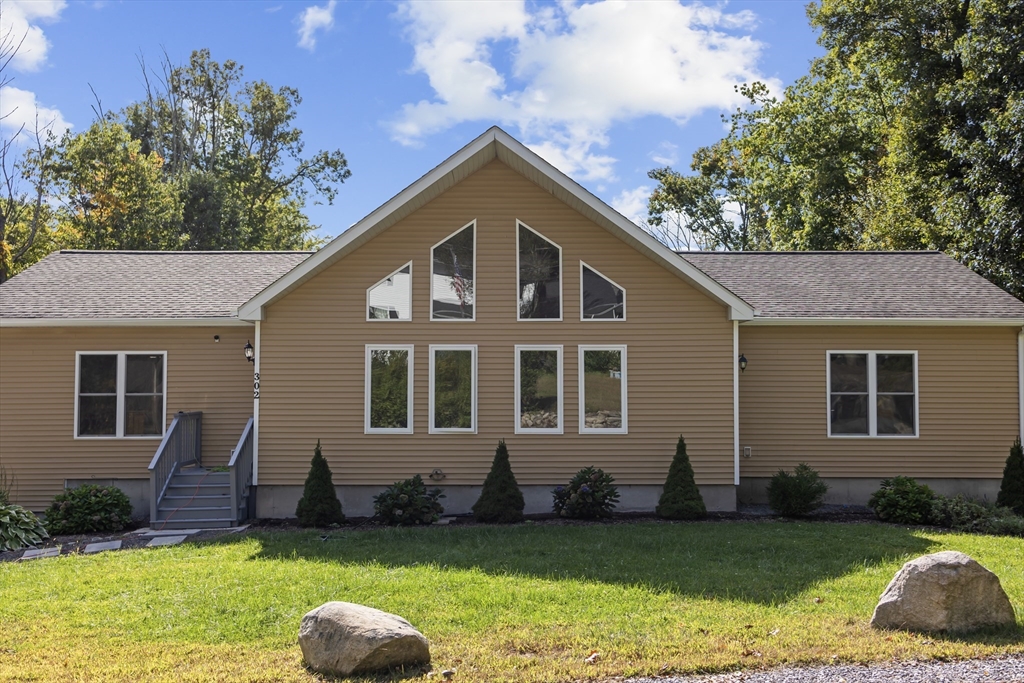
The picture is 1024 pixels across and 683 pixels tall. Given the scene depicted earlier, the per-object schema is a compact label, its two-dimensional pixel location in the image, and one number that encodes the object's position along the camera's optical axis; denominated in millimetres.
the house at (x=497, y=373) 13875
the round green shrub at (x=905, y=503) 13109
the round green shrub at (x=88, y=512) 13172
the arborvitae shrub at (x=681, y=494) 13133
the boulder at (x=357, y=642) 6105
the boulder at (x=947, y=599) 6977
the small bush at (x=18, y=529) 12180
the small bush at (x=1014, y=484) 13492
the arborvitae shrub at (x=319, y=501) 12930
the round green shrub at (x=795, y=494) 13352
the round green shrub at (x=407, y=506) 13000
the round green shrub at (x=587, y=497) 13211
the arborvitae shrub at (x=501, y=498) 12914
